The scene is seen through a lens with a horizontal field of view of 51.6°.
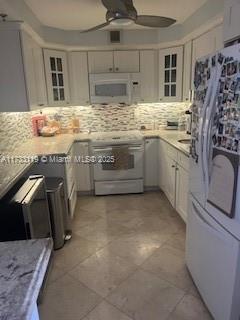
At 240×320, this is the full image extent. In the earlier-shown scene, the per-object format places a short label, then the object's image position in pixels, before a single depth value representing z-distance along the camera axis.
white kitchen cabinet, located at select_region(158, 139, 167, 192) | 3.55
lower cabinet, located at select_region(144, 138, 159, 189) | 3.79
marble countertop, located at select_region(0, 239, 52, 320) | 0.57
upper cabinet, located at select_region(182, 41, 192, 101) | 3.29
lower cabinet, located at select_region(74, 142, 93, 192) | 3.69
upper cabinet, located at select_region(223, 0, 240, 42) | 1.40
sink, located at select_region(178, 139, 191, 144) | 3.18
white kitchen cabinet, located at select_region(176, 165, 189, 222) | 2.74
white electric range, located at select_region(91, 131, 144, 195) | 3.68
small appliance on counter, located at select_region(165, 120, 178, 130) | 4.14
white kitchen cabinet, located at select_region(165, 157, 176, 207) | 3.14
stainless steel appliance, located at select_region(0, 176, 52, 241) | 1.71
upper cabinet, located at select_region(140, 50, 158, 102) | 3.83
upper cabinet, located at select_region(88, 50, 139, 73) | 3.79
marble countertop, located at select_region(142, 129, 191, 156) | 2.81
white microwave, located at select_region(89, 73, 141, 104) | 3.75
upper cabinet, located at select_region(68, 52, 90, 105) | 3.78
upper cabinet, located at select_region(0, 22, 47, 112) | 2.47
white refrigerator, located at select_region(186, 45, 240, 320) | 1.35
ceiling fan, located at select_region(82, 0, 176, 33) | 2.08
